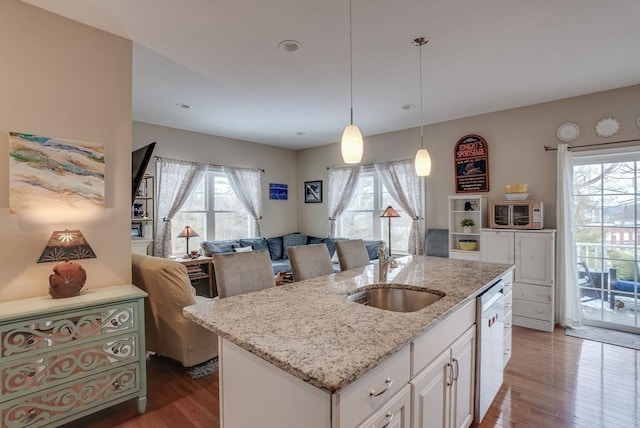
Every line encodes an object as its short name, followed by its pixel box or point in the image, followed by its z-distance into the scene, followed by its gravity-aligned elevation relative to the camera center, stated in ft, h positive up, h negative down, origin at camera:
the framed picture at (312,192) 20.97 +1.65
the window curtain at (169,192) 15.79 +1.28
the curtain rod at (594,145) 11.37 +2.67
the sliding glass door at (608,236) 11.74 -0.80
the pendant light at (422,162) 8.96 +1.51
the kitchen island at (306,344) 3.31 -1.54
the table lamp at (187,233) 15.89 -0.83
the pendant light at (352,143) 6.73 +1.55
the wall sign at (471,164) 14.53 +2.42
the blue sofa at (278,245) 17.01 -1.66
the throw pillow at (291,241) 20.30 -1.59
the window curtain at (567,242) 12.38 -1.06
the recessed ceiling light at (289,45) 8.23 +4.52
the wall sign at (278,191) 20.74 +1.68
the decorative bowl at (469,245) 14.33 -1.34
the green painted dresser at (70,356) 5.90 -2.83
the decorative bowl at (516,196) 13.05 +0.80
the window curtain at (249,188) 18.85 +1.70
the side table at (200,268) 15.40 -2.65
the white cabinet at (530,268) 12.10 -2.08
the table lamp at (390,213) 15.92 +0.14
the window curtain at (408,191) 16.52 +1.31
